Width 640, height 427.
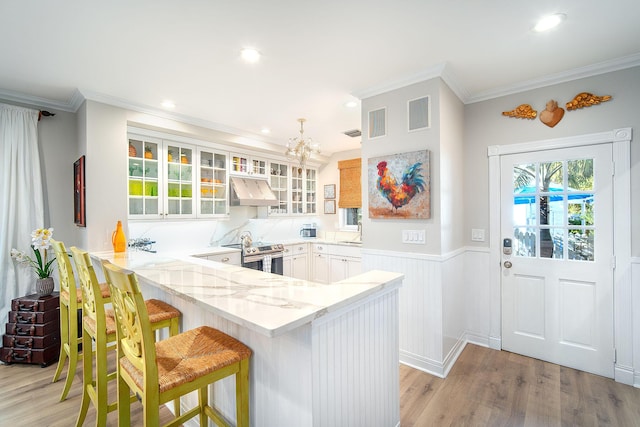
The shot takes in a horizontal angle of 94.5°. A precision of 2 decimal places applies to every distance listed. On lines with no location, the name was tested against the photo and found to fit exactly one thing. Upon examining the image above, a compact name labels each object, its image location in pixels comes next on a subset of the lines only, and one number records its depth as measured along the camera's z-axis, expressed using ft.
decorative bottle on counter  9.66
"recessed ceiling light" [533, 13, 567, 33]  5.97
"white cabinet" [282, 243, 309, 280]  15.64
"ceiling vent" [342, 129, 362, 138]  13.91
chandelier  11.23
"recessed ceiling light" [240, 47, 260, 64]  7.16
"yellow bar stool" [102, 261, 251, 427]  3.77
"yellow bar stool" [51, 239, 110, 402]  7.04
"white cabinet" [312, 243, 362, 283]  14.97
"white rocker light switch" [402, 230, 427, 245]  8.55
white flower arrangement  8.85
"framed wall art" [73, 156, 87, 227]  9.66
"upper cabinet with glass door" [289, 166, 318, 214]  18.25
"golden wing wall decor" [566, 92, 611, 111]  8.07
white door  8.19
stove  13.71
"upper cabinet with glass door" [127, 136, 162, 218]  11.53
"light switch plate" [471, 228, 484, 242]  10.07
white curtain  9.43
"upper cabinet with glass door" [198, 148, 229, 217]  13.70
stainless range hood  14.34
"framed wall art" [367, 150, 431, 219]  8.41
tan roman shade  17.35
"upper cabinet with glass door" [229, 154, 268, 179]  14.92
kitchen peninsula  3.98
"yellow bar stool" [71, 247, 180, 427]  5.50
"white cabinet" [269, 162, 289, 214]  17.07
